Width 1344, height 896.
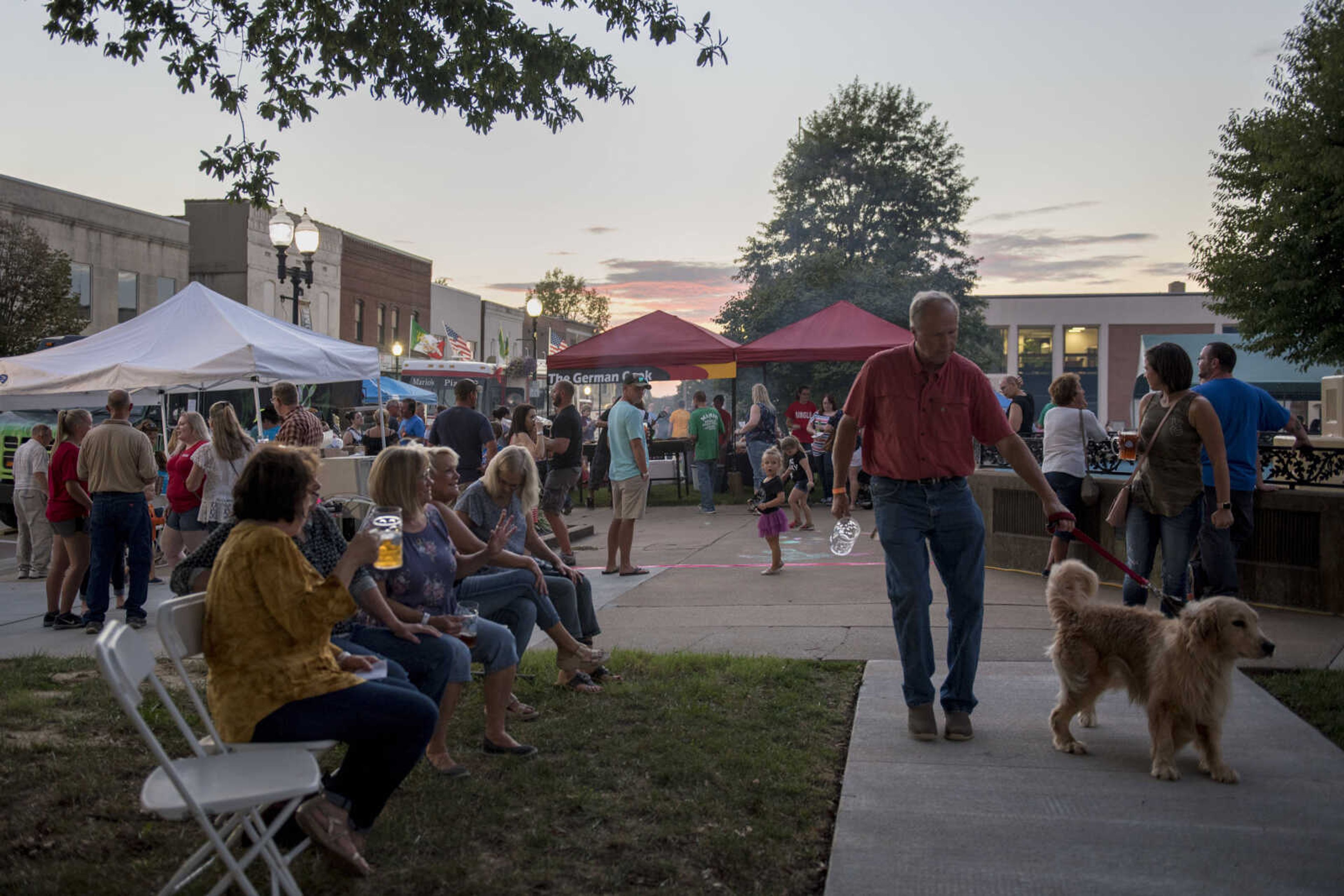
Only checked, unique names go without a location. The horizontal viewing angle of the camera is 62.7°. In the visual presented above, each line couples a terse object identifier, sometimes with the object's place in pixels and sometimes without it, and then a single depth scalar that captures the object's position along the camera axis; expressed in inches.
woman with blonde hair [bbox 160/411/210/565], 384.8
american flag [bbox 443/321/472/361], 1625.2
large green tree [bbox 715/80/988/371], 1780.3
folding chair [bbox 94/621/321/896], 117.5
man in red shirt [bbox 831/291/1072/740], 194.2
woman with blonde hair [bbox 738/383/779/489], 644.7
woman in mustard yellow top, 135.4
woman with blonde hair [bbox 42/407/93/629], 344.5
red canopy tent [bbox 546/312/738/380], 741.9
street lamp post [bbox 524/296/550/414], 920.3
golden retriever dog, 168.9
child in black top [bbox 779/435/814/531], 527.8
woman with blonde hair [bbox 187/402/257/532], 355.3
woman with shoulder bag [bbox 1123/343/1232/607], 241.0
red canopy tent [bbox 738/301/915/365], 719.1
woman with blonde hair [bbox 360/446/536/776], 185.6
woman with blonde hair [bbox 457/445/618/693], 233.5
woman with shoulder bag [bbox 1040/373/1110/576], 351.6
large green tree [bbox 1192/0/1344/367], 732.0
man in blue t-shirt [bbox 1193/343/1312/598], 255.1
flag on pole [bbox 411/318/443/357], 1560.0
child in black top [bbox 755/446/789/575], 410.9
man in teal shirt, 407.2
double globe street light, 585.6
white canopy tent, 437.4
